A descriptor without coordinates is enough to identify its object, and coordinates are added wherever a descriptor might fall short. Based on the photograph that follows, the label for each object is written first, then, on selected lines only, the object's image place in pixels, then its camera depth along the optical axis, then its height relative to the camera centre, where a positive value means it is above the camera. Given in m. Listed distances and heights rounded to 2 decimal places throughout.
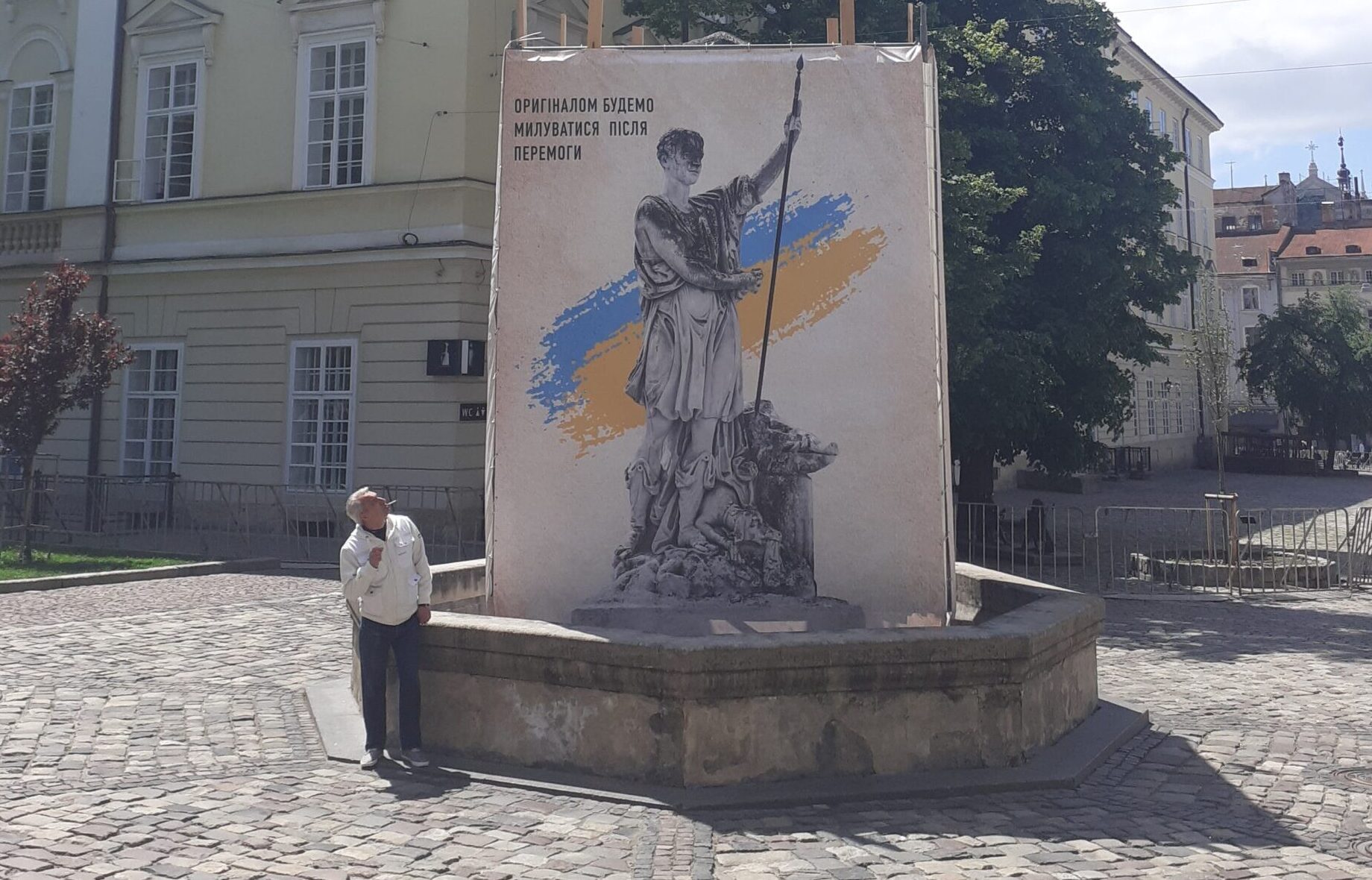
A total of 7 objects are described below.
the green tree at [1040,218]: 16.78 +4.81
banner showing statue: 7.73 +1.26
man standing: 6.43 -0.46
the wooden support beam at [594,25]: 8.07 +3.44
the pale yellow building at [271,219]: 19.56 +5.44
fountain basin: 5.89 -0.90
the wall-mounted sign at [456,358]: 19.22 +2.70
